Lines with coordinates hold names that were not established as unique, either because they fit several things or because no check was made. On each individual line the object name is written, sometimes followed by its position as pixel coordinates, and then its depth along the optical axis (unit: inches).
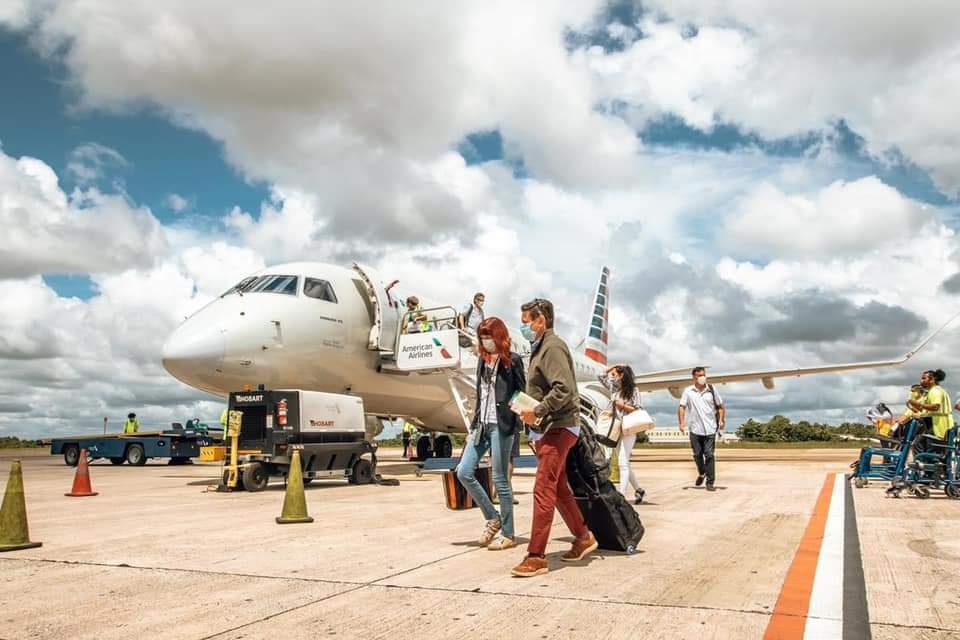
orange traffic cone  438.6
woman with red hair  229.5
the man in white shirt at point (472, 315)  661.3
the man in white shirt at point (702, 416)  471.5
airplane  496.7
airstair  593.0
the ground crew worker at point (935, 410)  406.3
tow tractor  891.4
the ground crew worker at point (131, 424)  1044.5
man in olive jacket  193.9
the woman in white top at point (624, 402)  339.9
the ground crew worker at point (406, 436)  1044.8
